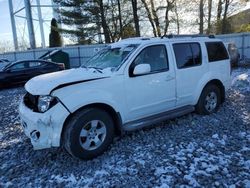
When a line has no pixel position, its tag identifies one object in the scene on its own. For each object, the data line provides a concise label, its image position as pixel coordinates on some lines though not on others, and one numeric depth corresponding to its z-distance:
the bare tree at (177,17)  18.98
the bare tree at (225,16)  19.19
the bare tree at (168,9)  18.09
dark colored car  8.77
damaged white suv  2.82
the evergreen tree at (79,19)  17.41
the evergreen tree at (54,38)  19.60
